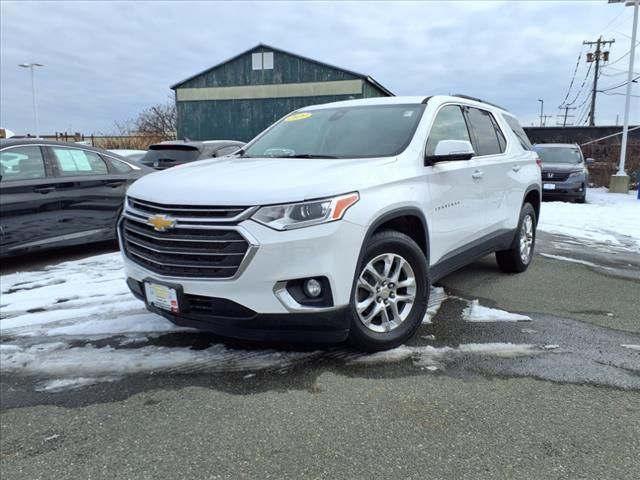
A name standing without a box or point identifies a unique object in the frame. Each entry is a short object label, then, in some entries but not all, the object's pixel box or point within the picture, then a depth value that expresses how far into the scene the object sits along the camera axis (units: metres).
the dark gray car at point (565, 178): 13.89
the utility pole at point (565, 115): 59.97
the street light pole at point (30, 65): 32.84
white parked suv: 2.91
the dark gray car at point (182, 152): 8.87
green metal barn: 28.69
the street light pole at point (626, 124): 16.92
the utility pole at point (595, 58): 42.25
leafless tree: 43.50
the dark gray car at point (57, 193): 5.76
